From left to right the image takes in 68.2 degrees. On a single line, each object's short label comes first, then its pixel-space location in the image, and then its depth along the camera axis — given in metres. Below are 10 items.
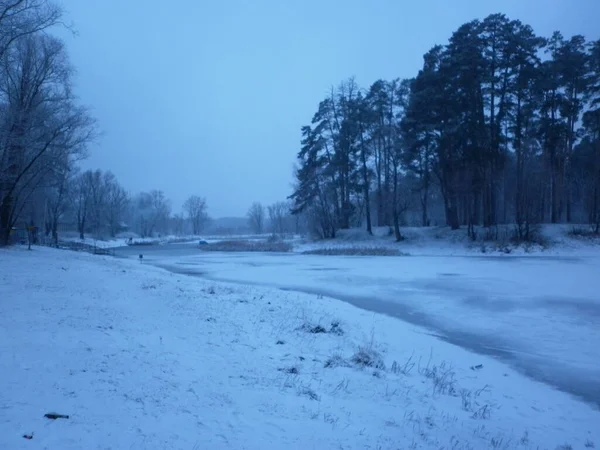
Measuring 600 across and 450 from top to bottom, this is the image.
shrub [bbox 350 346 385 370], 8.05
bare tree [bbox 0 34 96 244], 23.03
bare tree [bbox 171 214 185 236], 150.45
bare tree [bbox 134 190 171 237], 116.89
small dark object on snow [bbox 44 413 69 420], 4.54
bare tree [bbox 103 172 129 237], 93.88
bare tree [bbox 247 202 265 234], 155.62
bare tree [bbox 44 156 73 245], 31.09
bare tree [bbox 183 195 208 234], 152.23
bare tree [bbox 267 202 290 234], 138.05
